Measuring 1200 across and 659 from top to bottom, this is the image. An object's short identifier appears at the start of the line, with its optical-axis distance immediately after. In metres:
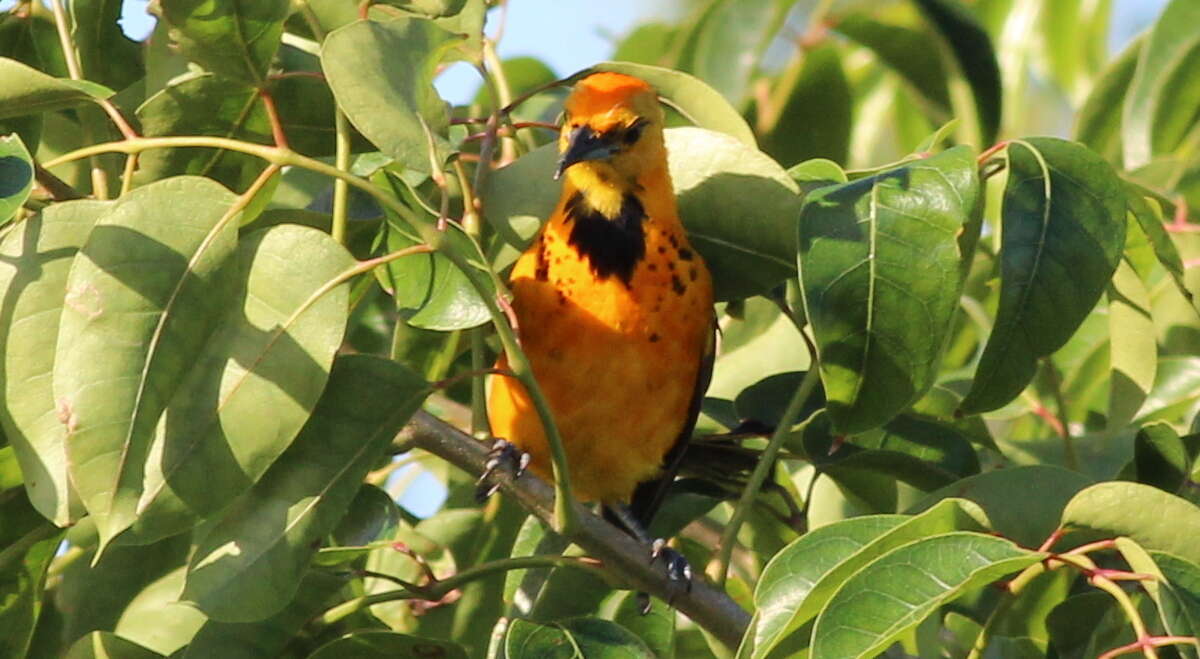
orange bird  5.99
